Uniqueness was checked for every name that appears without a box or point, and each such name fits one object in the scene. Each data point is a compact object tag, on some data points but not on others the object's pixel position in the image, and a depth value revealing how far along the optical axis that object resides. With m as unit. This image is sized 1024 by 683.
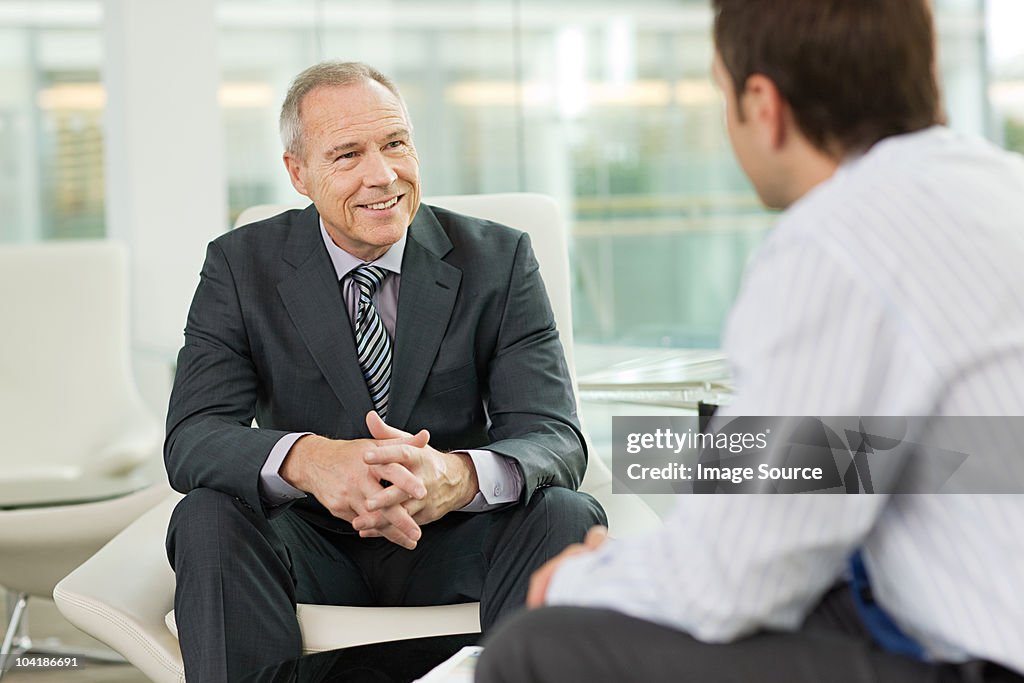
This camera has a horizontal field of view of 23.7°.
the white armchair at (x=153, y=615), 2.82
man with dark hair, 2.04
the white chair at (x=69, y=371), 3.88
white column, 4.43
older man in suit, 2.86
